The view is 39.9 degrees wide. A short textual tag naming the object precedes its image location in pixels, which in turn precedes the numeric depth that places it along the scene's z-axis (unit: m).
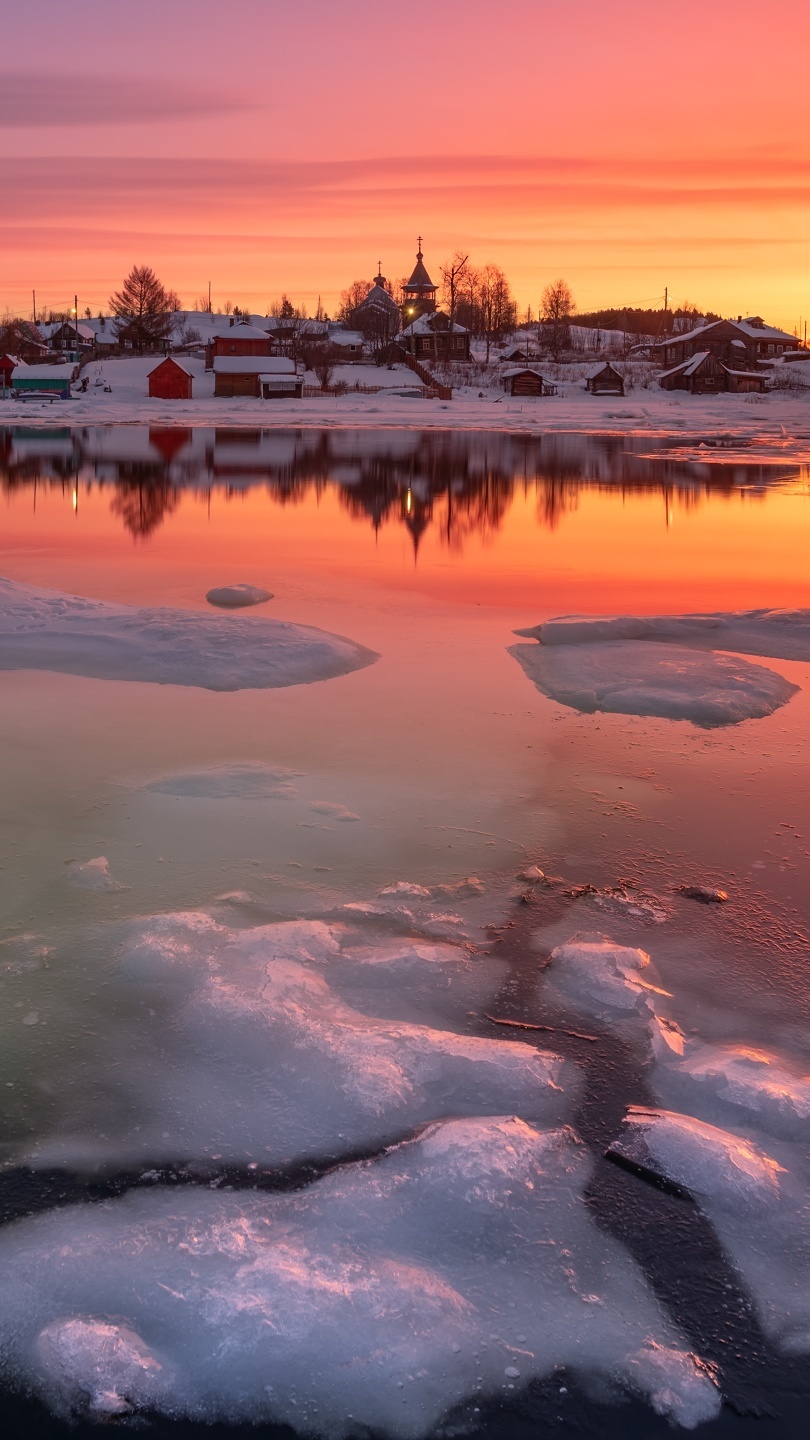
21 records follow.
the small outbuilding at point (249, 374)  74.25
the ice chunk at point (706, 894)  5.07
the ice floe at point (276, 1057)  3.53
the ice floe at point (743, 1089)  3.64
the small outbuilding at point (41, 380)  73.44
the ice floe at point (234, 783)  6.18
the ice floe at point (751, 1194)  2.94
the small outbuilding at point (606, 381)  76.00
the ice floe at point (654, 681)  7.95
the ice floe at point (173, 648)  8.77
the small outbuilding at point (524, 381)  75.19
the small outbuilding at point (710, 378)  76.12
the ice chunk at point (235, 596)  11.62
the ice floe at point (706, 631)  9.99
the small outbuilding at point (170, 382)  72.88
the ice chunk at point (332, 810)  5.91
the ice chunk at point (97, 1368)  2.63
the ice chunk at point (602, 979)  4.23
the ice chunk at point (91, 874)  5.09
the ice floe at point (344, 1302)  2.66
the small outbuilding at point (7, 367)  80.06
